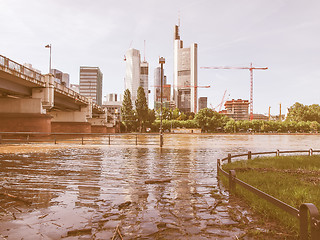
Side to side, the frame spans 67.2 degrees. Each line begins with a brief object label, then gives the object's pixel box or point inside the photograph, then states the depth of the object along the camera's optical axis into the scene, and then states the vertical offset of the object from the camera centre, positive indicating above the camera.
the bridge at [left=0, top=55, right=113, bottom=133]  26.19 +3.67
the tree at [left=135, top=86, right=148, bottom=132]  95.88 +7.22
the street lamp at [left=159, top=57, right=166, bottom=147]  23.10 +6.11
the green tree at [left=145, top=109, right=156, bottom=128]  109.71 +1.76
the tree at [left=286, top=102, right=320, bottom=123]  150.25 +7.98
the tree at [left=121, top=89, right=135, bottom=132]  102.06 +6.25
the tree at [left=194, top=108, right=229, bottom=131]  117.12 +2.67
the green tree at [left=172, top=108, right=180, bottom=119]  177.62 +7.85
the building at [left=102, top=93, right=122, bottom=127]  101.81 +1.09
